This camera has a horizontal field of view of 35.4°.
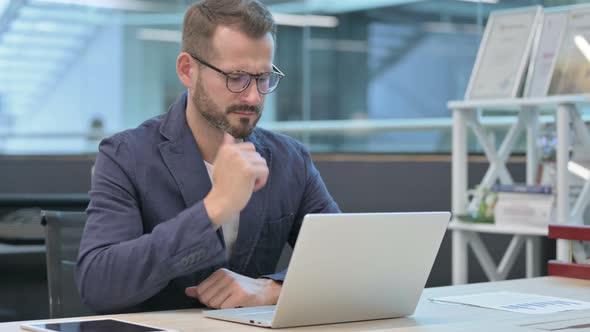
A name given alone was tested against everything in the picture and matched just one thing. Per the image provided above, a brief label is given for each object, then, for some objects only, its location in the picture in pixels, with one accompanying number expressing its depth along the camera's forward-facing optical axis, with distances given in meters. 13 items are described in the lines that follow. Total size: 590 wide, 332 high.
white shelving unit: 3.65
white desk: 1.51
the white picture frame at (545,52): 3.50
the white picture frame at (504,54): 3.60
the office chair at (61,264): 2.06
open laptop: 1.45
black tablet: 1.42
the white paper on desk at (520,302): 1.73
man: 1.64
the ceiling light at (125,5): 6.46
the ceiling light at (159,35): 6.30
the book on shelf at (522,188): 3.45
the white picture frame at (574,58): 3.38
